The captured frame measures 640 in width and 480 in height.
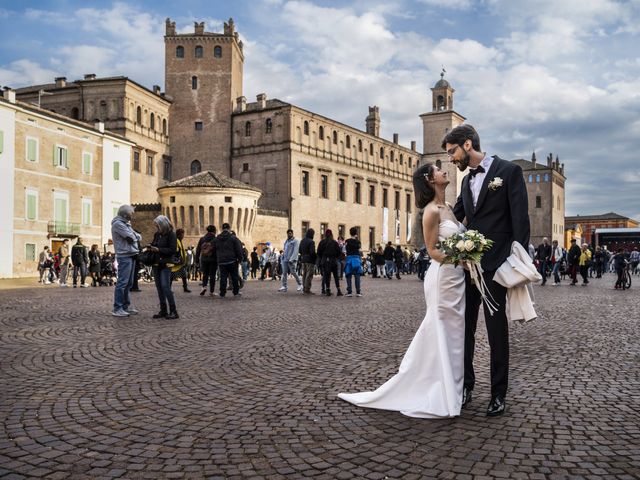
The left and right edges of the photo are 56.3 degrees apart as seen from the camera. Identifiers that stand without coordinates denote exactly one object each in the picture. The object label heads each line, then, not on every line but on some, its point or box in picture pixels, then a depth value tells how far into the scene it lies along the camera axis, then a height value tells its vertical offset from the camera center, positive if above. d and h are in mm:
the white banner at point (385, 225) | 62625 +1237
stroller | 21766 -1323
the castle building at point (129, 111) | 44875 +9614
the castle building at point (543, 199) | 93125 +6282
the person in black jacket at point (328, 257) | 15766 -548
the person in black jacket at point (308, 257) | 16359 -575
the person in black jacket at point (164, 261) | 9953 -433
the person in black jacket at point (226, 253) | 14750 -433
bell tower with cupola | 69312 +13157
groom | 4082 +120
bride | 3977 -732
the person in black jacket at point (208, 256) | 15477 -540
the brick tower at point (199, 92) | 51875 +12468
